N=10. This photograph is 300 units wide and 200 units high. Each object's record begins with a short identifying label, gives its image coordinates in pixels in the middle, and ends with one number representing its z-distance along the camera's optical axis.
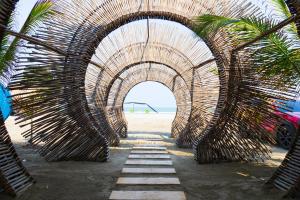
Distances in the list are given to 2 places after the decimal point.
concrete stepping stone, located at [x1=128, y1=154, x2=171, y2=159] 3.60
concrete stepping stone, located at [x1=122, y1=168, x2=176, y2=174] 2.77
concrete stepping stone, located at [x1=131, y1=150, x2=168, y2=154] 3.99
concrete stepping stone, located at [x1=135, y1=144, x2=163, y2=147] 4.75
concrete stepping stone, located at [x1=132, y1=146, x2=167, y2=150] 4.37
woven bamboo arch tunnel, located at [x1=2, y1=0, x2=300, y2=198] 2.82
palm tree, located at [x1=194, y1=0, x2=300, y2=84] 2.75
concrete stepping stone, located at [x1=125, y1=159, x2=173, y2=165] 3.21
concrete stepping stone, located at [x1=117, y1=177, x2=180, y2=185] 2.37
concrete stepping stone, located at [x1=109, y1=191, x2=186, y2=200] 2.00
